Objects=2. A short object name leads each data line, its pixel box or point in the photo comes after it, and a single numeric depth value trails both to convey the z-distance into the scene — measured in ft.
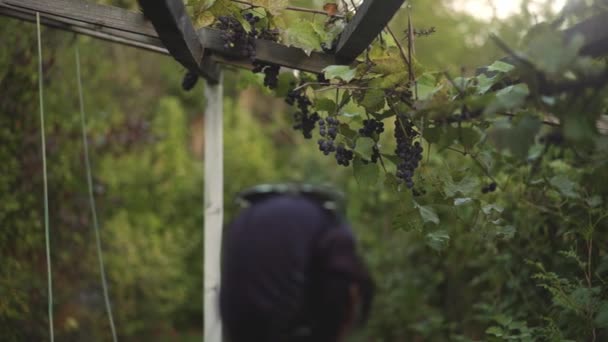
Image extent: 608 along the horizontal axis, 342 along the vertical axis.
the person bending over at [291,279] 4.85
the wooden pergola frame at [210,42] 5.37
